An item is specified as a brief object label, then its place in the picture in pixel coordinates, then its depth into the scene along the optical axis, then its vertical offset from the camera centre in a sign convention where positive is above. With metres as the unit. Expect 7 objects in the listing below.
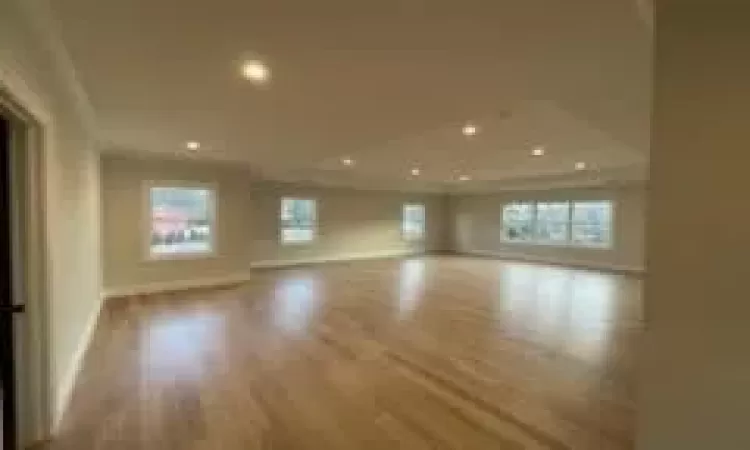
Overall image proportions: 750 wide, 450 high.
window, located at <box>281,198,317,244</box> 10.13 -0.06
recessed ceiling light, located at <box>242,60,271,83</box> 2.83 +1.15
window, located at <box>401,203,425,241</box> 12.99 -0.15
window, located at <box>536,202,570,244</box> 10.81 -0.12
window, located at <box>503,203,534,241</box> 11.66 -0.11
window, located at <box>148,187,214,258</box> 6.77 -0.06
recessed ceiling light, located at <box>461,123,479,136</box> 4.66 +1.14
